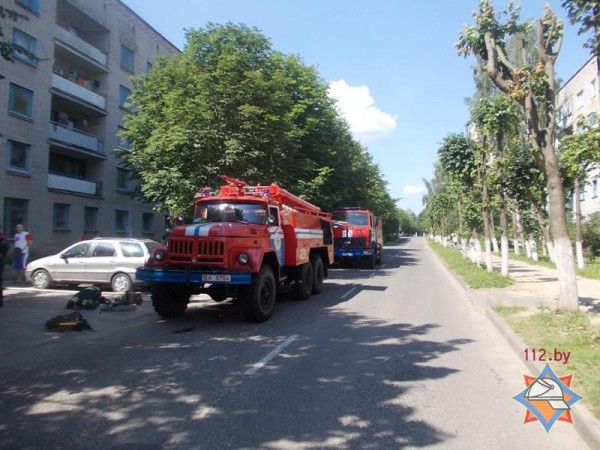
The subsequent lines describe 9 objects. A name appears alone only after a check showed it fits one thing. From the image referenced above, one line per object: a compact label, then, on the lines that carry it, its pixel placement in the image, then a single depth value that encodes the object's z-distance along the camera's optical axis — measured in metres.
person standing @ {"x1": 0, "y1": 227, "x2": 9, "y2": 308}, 10.76
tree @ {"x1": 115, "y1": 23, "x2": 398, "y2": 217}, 17.48
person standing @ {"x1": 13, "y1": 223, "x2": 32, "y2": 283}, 15.58
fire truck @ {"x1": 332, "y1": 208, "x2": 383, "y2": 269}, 24.17
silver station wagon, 13.60
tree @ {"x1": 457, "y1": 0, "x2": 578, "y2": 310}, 9.95
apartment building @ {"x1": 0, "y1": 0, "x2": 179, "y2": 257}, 24.53
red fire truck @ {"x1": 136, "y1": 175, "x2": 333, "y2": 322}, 9.27
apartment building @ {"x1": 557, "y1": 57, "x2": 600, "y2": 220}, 34.00
